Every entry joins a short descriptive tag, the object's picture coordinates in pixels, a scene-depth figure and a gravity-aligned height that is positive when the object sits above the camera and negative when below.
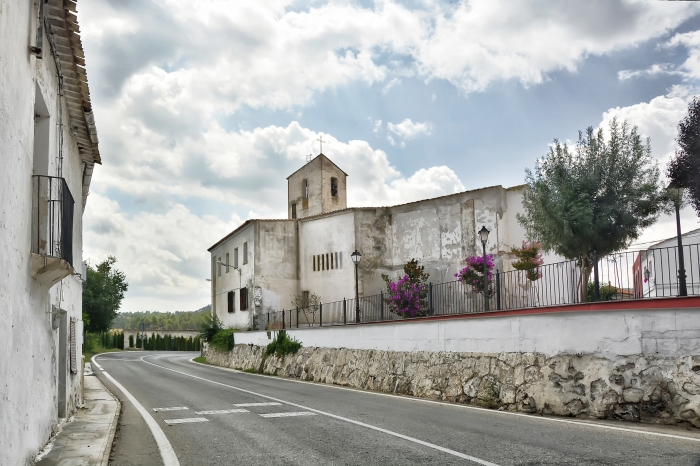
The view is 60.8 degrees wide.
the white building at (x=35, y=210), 6.02 +1.06
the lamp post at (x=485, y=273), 17.12 +0.37
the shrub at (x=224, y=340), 36.34 -2.93
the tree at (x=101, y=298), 55.47 -0.19
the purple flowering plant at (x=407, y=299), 25.31 -0.47
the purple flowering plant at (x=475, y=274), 23.80 +0.51
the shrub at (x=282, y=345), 26.55 -2.49
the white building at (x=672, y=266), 13.55 +0.44
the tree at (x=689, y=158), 19.73 +4.14
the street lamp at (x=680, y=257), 12.01 +0.50
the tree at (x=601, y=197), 17.88 +2.61
